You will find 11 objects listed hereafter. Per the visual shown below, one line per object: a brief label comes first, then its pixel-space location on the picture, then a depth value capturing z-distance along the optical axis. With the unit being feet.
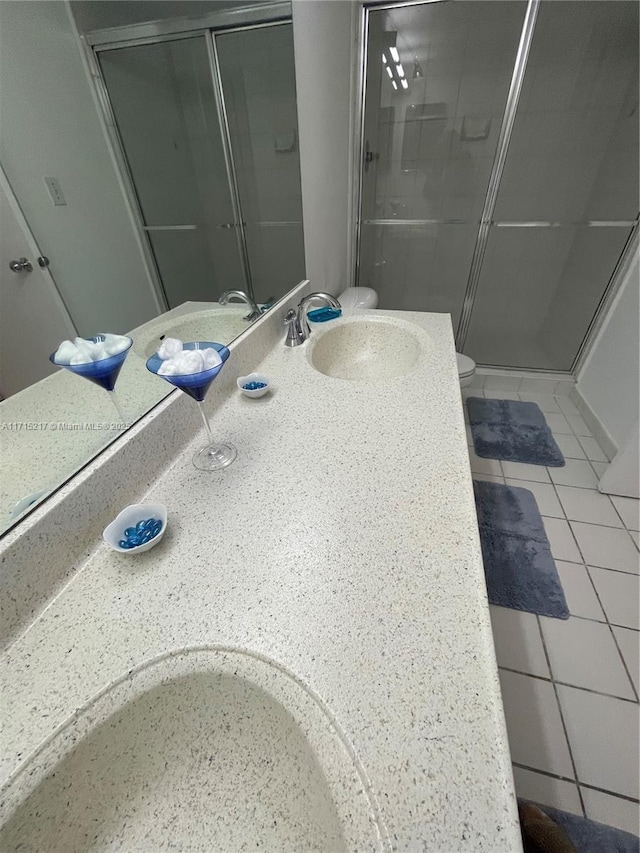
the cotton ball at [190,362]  1.74
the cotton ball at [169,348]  1.87
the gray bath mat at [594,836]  2.44
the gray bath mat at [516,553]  3.93
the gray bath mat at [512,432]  6.03
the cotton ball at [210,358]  1.81
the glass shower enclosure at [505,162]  5.66
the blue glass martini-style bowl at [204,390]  1.77
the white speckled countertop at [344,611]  1.03
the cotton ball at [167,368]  1.73
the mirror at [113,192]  1.50
